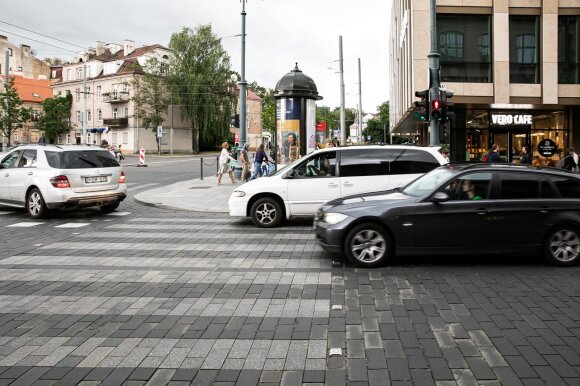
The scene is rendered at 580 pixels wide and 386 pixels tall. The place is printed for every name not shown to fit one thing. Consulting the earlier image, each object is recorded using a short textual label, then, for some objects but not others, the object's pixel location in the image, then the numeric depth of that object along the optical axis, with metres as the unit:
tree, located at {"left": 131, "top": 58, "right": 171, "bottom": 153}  64.62
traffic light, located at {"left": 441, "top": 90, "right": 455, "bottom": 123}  14.26
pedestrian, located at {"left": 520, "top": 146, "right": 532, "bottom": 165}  18.31
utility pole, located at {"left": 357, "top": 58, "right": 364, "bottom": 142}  41.66
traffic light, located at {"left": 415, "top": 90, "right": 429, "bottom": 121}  14.43
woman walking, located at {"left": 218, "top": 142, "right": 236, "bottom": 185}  21.95
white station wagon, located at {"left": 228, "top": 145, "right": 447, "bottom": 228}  10.62
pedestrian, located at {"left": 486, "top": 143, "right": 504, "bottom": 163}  15.66
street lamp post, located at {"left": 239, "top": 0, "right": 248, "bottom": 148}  21.72
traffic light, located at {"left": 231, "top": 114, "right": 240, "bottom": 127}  22.25
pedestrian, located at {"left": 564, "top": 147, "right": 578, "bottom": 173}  15.55
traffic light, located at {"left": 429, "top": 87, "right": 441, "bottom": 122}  14.23
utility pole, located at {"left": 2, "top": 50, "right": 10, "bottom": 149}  41.71
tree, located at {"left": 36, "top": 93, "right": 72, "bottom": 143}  72.31
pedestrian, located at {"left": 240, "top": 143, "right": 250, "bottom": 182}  21.72
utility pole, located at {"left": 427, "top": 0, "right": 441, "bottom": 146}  14.34
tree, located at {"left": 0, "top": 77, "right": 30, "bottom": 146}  42.59
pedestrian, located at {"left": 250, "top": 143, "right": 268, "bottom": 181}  20.02
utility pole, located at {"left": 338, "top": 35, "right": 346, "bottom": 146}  29.11
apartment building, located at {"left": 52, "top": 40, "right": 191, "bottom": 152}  68.06
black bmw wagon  6.93
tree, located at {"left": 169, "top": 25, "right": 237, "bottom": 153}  63.00
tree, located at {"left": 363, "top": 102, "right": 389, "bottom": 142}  105.75
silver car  11.91
